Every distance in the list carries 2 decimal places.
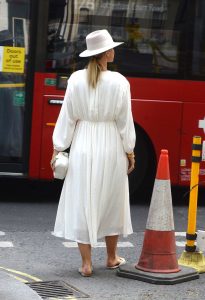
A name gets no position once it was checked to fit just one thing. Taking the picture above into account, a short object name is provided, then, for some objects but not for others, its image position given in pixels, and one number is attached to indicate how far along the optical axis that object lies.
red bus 12.51
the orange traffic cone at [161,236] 8.57
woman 8.50
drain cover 7.95
